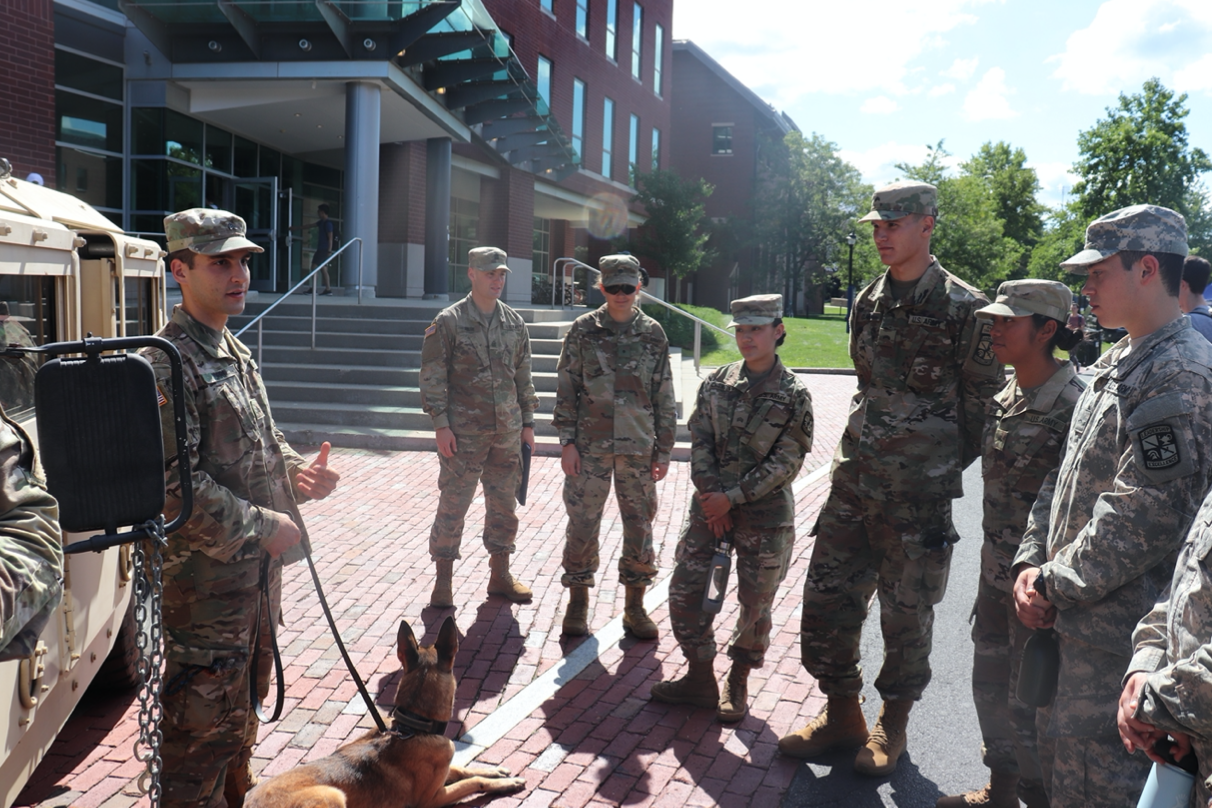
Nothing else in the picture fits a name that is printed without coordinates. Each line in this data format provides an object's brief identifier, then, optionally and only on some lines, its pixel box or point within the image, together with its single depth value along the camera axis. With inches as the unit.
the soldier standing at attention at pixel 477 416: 234.7
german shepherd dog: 125.3
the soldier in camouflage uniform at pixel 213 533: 120.6
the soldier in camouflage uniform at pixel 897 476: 157.4
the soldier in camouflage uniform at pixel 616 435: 219.0
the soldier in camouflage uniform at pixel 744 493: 174.4
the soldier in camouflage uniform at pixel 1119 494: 100.1
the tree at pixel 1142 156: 1430.9
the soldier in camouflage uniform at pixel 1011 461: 143.6
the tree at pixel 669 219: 1363.2
